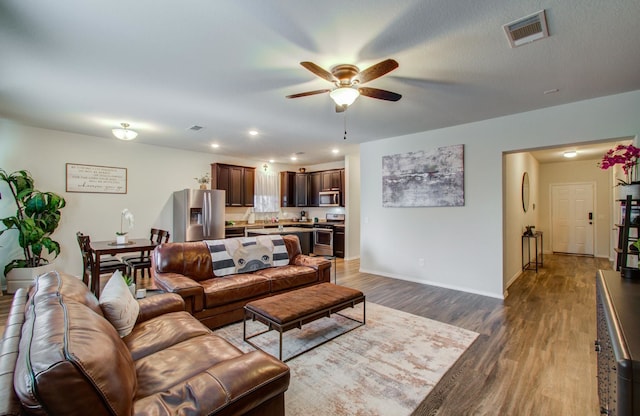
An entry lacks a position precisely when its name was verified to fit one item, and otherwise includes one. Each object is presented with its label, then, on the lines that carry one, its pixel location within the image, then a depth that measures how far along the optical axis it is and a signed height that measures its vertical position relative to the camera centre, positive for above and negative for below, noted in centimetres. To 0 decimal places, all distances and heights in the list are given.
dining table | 386 -57
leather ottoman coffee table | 250 -93
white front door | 771 -31
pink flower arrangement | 296 +50
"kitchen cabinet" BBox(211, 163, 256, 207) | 689 +64
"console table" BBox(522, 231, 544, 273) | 614 -105
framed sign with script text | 515 +55
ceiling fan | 245 +110
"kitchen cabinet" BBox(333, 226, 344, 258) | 739 -87
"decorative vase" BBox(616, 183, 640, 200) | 293 +17
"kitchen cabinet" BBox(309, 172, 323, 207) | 820 +59
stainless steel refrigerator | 577 -14
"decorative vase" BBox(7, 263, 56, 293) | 443 -107
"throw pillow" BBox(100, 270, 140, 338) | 188 -67
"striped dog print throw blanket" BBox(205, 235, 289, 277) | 377 -65
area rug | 203 -137
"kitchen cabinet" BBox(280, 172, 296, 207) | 841 +55
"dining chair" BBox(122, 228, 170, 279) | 447 -85
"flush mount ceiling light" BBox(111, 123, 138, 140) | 436 +115
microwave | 764 +24
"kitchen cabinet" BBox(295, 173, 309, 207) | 840 +52
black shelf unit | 283 -19
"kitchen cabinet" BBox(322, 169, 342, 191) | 768 +75
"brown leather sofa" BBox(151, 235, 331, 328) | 303 -88
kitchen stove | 750 -71
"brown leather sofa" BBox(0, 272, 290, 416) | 89 -62
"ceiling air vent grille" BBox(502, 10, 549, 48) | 200 +131
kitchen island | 684 -61
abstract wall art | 469 +51
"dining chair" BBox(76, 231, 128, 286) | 395 -86
